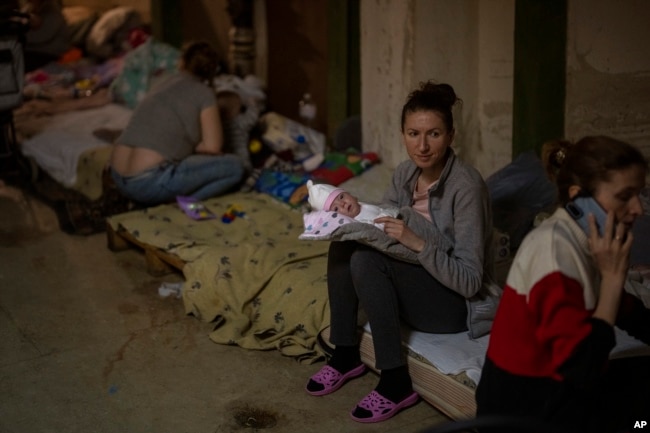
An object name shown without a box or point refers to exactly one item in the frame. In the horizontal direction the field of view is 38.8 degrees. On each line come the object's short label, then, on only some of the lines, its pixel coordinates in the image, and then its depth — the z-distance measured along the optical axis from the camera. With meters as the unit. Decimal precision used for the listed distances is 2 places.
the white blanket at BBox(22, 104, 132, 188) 6.55
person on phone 2.38
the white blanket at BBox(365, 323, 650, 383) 3.20
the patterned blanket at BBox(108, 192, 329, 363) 3.93
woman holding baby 3.22
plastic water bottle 6.79
